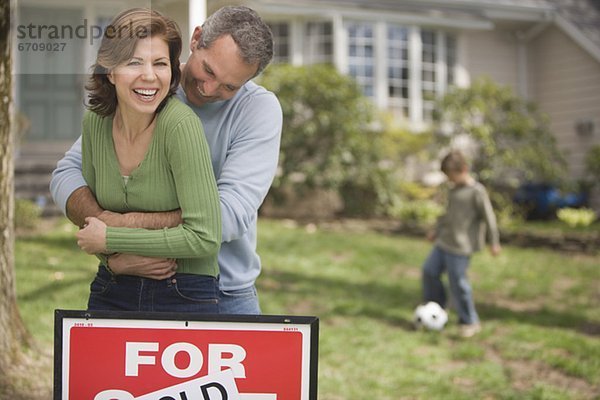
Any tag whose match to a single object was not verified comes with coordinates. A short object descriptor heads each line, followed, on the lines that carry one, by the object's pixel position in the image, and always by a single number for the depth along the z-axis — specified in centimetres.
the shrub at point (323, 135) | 1196
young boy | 650
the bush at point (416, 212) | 1239
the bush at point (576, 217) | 1270
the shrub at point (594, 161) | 1299
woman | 218
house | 1398
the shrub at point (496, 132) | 1159
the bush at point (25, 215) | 944
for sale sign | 227
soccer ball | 633
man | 226
